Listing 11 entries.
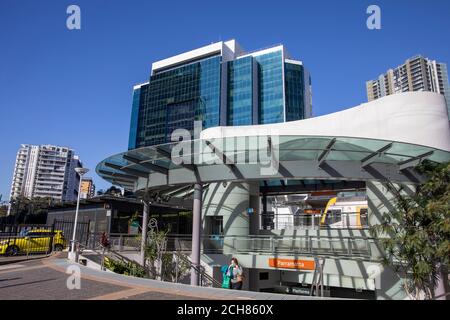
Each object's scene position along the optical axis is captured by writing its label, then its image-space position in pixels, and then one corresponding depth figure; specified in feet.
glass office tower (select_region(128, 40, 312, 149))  279.49
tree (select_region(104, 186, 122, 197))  251.70
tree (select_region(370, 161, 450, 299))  25.53
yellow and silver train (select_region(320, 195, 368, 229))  76.04
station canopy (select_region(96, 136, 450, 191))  34.14
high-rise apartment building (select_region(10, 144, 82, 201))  534.78
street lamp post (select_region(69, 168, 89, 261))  50.31
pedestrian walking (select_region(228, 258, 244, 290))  35.63
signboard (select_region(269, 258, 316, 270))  48.87
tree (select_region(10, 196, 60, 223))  224.61
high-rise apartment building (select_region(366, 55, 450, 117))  417.90
